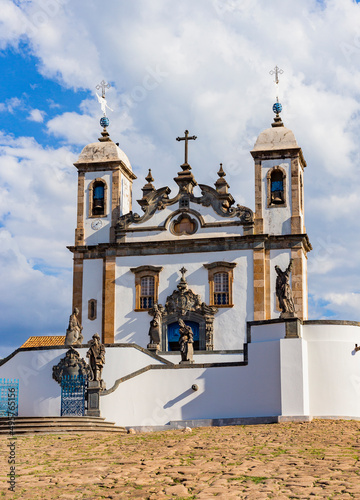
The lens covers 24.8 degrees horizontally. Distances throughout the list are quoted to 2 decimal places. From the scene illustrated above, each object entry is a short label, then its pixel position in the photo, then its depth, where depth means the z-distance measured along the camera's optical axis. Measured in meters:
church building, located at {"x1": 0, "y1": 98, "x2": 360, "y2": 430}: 23.66
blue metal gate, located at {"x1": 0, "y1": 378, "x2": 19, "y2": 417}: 26.29
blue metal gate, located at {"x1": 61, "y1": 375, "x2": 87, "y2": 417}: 24.73
